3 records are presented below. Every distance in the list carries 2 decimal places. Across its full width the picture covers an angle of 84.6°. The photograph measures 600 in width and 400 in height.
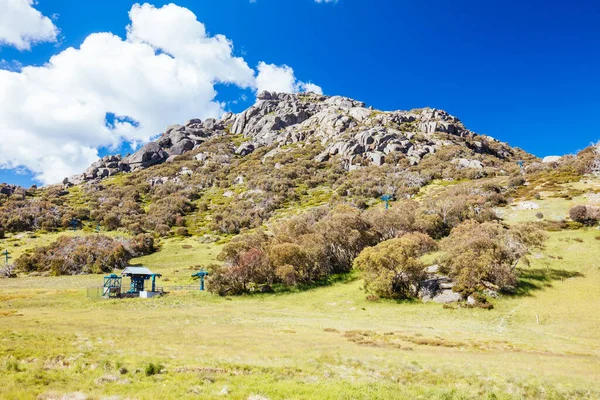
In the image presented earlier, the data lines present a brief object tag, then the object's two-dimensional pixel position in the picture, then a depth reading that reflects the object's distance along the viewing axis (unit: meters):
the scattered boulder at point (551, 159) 123.19
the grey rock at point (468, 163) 148.12
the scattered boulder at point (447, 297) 43.61
